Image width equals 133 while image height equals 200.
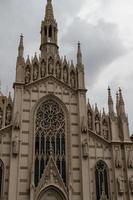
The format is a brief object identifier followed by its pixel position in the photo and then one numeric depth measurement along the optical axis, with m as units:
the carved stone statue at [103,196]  28.06
